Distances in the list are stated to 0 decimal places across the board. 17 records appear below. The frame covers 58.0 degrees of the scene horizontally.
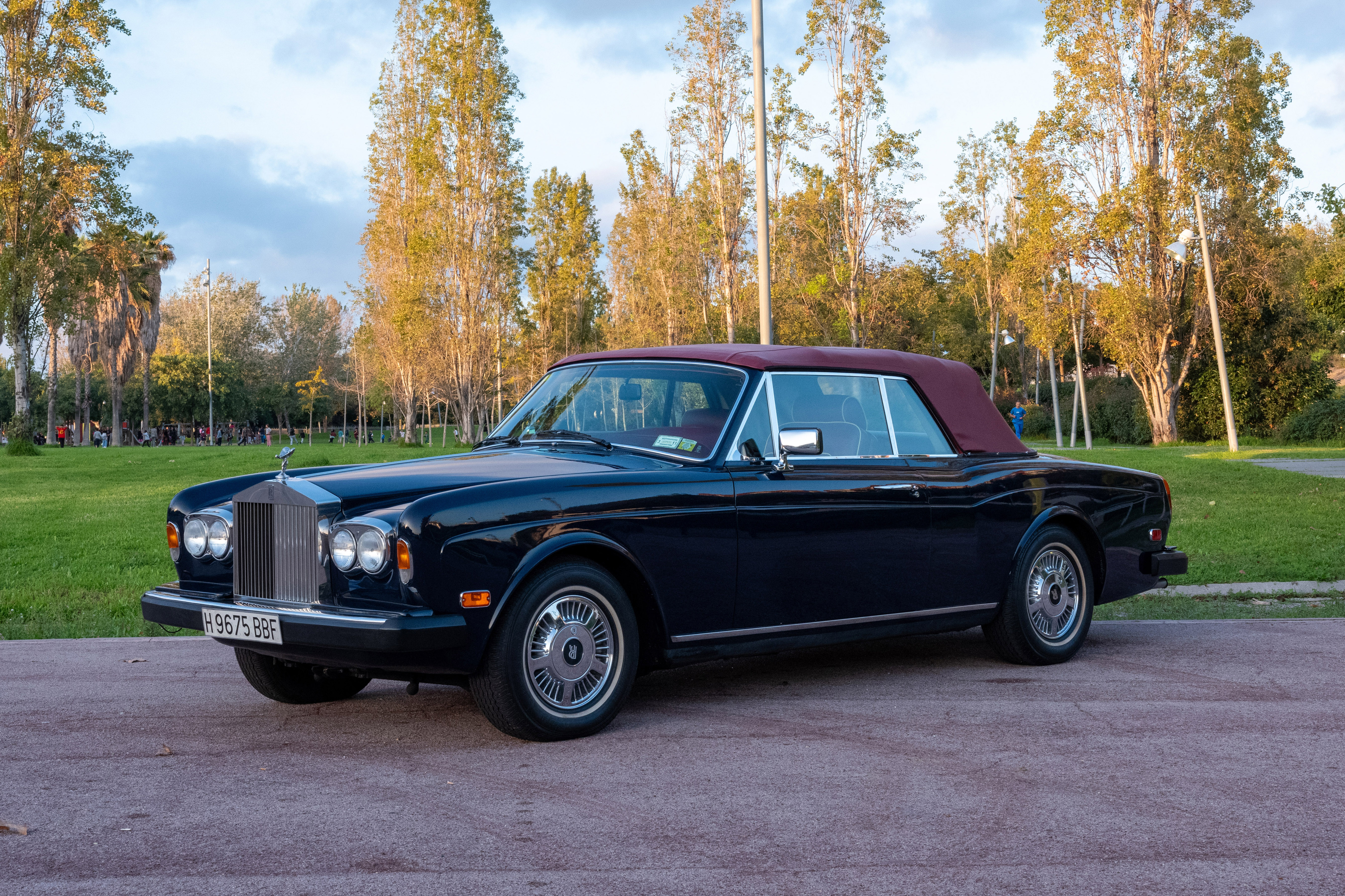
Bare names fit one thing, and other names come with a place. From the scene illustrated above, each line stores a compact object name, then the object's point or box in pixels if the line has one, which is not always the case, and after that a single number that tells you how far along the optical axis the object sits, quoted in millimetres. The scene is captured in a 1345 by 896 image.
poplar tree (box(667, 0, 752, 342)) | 36688
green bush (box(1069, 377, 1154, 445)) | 52594
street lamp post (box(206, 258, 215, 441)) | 68625
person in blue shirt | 39250
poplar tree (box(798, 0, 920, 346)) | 36219
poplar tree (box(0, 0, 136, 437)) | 35344
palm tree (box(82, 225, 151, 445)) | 63500
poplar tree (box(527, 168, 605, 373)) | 51781
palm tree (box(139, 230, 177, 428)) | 65812
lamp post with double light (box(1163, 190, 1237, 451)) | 29391
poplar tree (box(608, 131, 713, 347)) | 47156
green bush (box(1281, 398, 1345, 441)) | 43062
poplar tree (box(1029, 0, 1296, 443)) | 39281
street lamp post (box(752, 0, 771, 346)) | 15734
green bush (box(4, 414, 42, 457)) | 34822
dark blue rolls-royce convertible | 4836
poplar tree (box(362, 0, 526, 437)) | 41156
